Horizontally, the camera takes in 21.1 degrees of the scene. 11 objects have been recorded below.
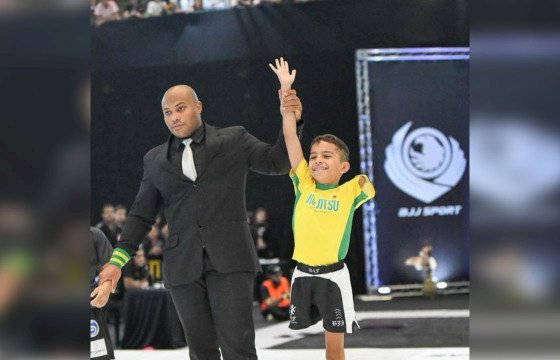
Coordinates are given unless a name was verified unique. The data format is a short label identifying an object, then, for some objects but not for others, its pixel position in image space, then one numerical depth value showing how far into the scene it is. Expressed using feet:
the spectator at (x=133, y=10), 63.30
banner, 62.22
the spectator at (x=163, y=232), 57.60
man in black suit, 18.93
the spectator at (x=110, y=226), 49.23
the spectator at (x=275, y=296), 54.28
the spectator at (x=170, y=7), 62.81
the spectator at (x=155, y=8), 62.85
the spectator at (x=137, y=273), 47.56
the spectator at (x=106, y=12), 63.53
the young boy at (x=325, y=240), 23.12
